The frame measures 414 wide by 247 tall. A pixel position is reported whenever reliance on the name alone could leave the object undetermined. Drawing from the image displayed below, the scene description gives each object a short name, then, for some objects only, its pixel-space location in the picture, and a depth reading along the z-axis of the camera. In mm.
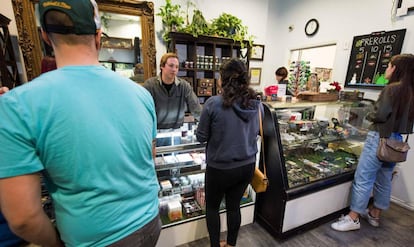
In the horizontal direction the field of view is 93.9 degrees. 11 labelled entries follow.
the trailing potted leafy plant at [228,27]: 3498
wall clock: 3629
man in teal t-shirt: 530
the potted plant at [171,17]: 3131
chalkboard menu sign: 2602
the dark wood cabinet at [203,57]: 3500
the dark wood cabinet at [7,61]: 2119
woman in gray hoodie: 1312
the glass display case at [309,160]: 1858
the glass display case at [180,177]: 1748
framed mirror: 2537
